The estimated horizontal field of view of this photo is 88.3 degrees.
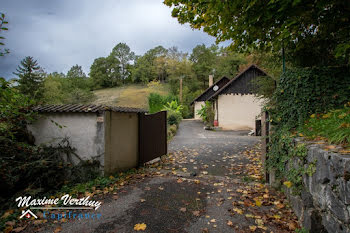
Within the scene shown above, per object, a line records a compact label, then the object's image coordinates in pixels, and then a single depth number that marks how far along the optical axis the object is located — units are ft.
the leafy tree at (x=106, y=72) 189.67
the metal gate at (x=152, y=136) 20.45
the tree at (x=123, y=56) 198.70
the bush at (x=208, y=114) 61.19
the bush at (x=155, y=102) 63.19
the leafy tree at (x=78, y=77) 170.32
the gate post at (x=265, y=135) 14.48
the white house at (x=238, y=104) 55.21
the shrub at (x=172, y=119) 58.08
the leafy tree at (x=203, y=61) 128.99
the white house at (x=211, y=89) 79.56
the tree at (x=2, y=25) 9.41
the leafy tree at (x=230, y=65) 101.47
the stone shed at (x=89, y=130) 16.02
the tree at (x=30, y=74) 82.89
